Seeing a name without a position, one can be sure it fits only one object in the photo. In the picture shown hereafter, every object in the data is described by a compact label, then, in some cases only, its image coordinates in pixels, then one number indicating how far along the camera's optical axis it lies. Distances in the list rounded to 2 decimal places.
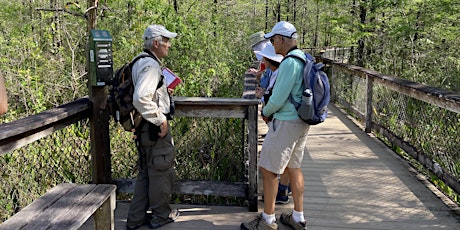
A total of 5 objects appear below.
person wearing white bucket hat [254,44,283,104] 3.63
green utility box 3.56
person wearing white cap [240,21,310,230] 3.13
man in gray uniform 3.24
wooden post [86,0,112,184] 3.80
